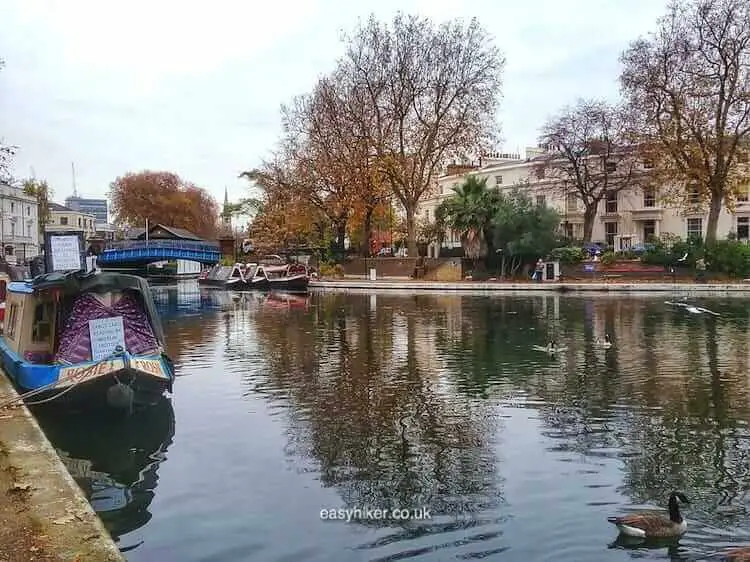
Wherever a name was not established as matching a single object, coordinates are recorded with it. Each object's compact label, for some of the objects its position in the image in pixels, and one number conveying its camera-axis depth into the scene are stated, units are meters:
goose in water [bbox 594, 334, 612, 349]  20.30
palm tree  50.28
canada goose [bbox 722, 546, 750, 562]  6.64
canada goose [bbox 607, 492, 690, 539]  7.53
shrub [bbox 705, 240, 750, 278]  45.25
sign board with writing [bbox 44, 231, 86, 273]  14.84
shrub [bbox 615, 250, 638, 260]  49.59
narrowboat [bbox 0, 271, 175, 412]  12.50
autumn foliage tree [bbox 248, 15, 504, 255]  50.62
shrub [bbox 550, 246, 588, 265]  49.19
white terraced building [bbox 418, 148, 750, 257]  60.53
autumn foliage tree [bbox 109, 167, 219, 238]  100.44
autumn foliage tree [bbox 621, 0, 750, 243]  42.94
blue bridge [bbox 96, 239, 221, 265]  67.38
